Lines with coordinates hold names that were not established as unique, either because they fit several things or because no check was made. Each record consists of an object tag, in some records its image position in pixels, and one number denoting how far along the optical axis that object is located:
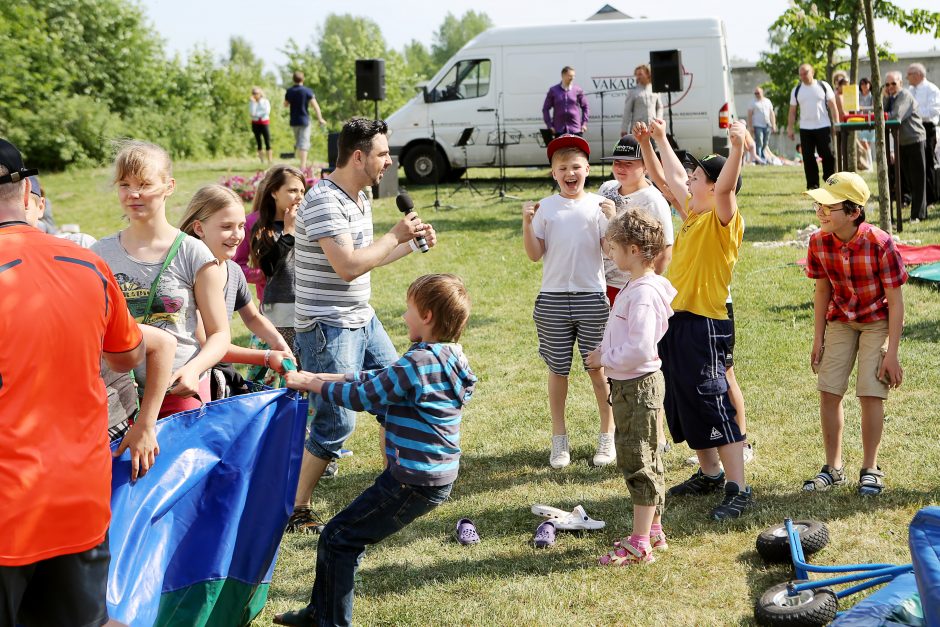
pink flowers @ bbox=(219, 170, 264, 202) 17.69
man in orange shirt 2.24
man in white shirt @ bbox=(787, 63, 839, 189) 13.92
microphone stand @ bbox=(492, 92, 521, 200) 17.70
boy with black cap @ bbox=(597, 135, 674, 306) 5.12
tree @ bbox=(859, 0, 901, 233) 9.82
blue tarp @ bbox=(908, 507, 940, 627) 2.62
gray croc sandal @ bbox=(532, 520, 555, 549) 4.30
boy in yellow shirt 4.52
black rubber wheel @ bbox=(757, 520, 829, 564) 3.90
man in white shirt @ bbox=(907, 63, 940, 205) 13.12
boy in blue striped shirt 3.27
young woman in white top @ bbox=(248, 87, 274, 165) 21.93
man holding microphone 4.19
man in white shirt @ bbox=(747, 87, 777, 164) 24.20
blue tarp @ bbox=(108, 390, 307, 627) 2.92
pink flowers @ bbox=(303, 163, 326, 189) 17.82
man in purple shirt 16.38
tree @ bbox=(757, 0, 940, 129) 14.20
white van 17.56
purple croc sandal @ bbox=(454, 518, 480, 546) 4.40
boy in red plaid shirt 4.46
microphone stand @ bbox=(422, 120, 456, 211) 17.69
